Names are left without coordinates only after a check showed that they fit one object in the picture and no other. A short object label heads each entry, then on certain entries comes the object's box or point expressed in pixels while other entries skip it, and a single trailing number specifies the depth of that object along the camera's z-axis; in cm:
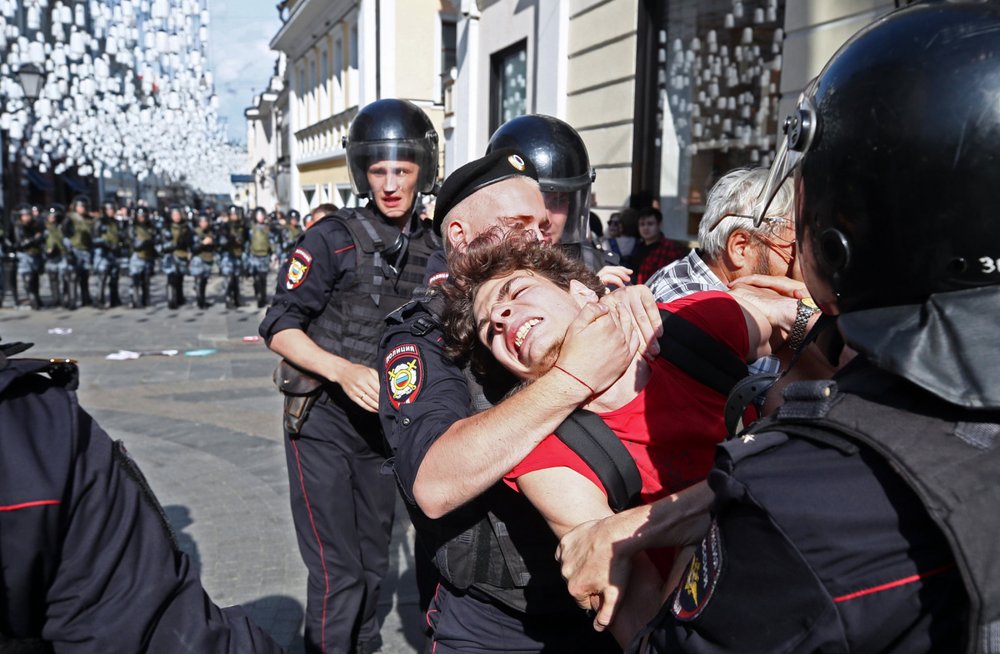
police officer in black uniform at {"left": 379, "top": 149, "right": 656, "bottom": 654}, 135
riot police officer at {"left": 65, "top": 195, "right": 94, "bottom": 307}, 1370
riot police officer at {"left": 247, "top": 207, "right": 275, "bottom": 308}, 1509
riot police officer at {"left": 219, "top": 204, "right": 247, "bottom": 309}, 1471
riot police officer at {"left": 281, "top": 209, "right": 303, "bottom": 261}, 1748
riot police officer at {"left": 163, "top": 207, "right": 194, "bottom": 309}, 1434
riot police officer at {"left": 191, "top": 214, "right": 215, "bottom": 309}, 1438
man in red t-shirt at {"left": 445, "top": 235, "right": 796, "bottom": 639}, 135
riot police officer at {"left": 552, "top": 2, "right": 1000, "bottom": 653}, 79
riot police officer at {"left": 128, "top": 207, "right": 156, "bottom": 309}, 1421
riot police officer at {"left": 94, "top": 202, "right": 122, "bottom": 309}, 1390
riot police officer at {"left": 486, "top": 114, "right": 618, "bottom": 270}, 277
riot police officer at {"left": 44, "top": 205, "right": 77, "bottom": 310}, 1346
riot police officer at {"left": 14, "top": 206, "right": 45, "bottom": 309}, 1339
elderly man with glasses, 215
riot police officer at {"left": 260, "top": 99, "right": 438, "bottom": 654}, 294
